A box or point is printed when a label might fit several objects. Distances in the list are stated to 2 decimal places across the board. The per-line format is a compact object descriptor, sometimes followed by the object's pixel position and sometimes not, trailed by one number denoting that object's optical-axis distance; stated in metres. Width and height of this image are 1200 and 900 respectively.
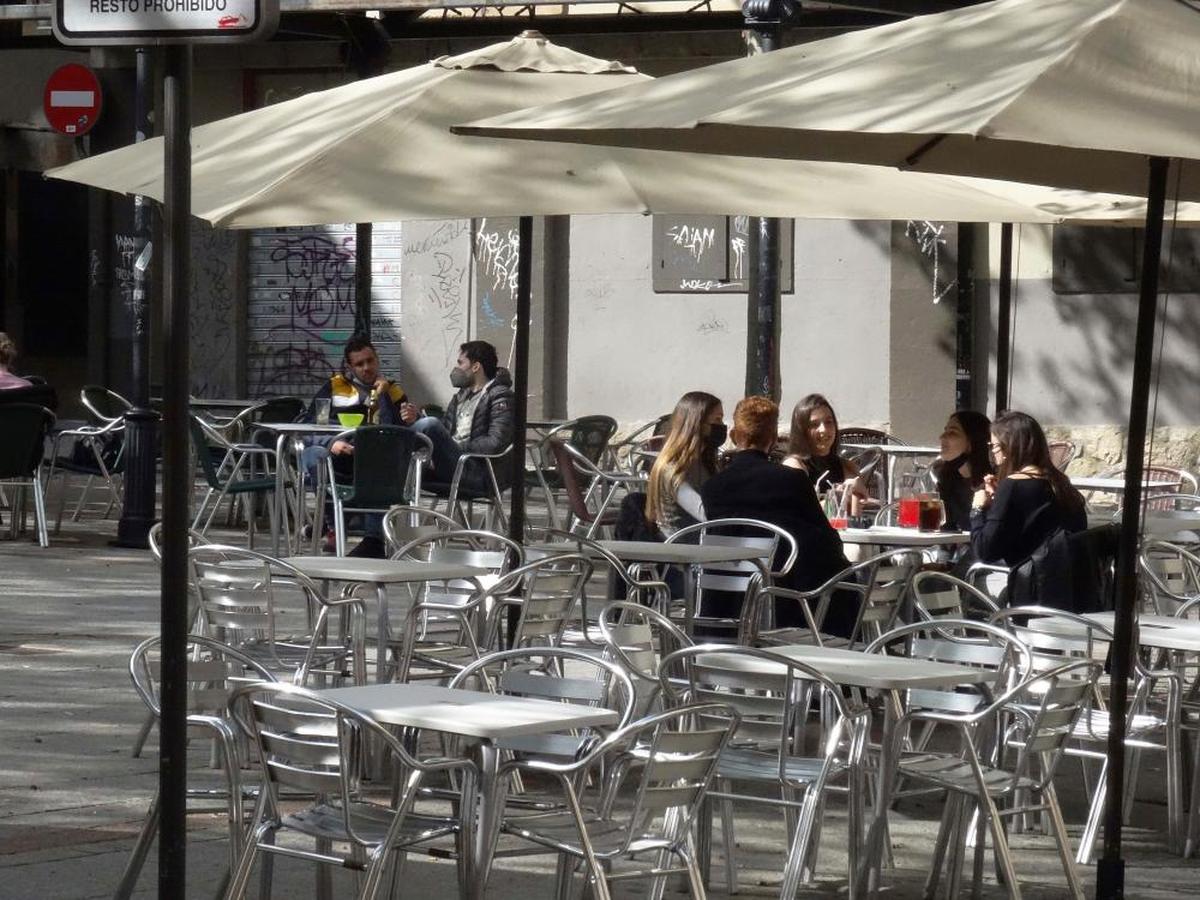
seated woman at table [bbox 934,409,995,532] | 19.41
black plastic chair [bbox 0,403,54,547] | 28.06
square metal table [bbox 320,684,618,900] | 8.78
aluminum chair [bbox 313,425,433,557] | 24.64
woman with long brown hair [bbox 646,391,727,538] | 17.98
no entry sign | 34.22
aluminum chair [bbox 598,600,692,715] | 11.01
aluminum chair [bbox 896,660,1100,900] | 10.50
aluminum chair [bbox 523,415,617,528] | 27.81
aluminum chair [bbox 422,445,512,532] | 25.75
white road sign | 8.01
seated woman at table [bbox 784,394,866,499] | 19.25
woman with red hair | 16.19
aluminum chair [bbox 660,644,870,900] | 10.15
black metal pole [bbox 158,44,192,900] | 8.28
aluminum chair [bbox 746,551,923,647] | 13.87
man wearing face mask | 25.91
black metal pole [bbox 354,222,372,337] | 36.53
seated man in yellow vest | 26.86
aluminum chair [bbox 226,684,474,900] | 8.60
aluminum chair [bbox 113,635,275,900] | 9.46
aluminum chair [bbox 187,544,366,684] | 13.55
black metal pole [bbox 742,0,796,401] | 26.33
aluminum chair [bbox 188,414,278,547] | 26.16
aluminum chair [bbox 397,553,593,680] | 13.57
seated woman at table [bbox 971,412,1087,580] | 16.08
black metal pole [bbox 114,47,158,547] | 27.56
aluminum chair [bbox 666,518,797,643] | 15.42
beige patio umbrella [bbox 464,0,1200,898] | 9.80
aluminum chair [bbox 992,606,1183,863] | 12.80
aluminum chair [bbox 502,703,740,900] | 8.77
